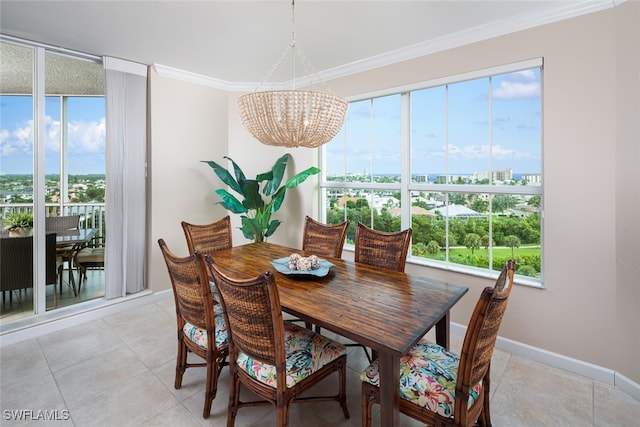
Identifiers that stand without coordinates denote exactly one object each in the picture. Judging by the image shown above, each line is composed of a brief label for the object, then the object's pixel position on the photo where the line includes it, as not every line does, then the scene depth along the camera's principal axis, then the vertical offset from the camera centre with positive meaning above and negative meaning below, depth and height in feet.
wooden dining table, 4.41 -1.64
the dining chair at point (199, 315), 5.90 -2.08
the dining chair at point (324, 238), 9.45 -0.81
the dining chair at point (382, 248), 8.14 -0.97
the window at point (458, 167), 8.57 +1.45
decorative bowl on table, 6.91 -1.27
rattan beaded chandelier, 6.44 +2.08
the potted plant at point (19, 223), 9.54 -0.30
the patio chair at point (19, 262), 9.37 -1.52
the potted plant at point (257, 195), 12.46 +0.72
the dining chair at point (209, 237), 9.47 -0.75
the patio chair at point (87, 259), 11.43 -1.70
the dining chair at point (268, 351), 4.71 -2.47
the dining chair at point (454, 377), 4.15 -2.54
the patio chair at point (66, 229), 10.33 -0.53
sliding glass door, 9.53 +1.76
